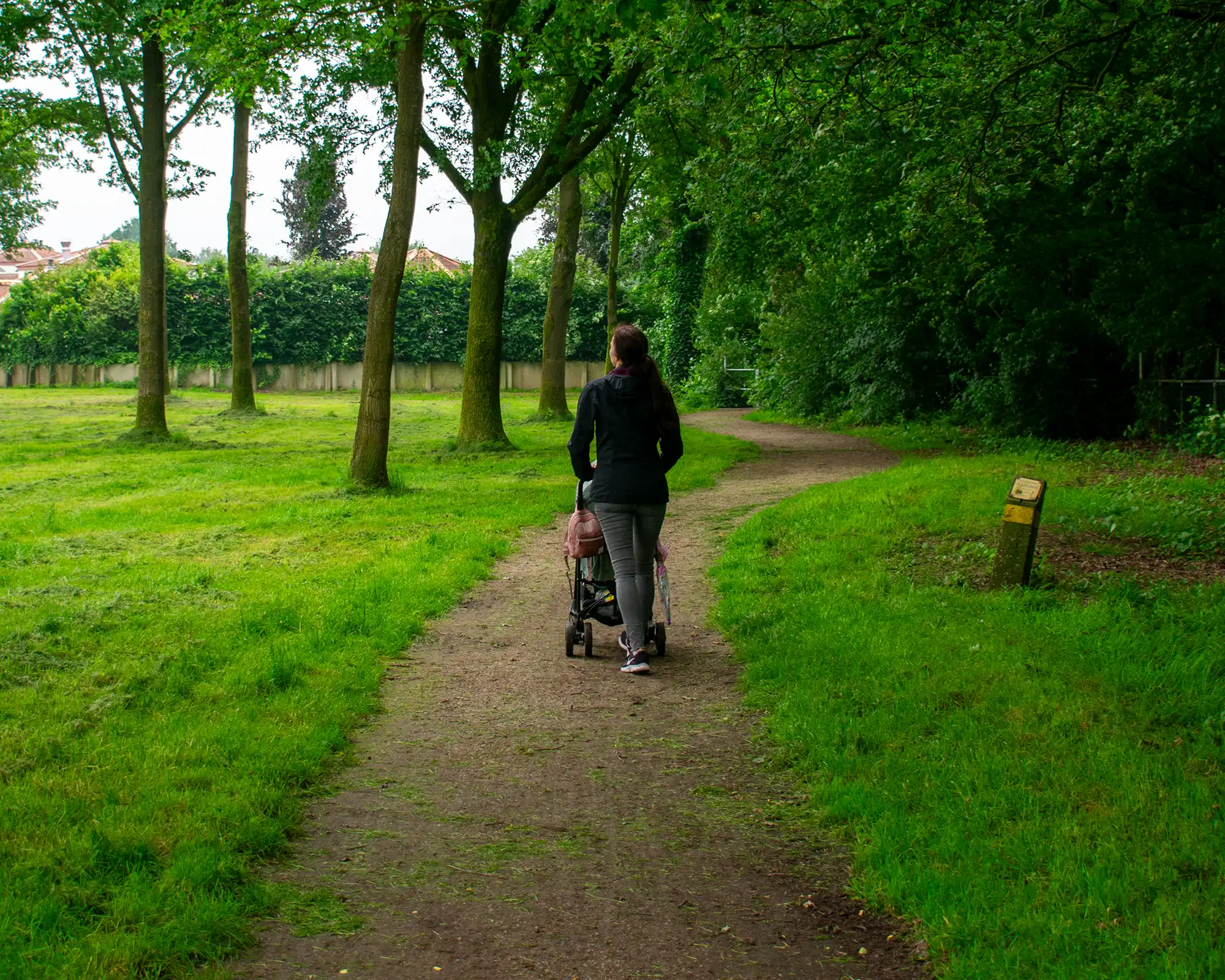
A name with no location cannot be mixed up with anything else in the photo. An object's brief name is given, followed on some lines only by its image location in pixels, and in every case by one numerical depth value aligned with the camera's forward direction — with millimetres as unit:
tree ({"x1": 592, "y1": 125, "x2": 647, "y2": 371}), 27031
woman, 6664
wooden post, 7914
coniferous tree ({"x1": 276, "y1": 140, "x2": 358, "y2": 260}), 72562
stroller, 7070
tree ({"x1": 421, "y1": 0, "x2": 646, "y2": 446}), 17484
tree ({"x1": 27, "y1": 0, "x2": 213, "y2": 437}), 19375
